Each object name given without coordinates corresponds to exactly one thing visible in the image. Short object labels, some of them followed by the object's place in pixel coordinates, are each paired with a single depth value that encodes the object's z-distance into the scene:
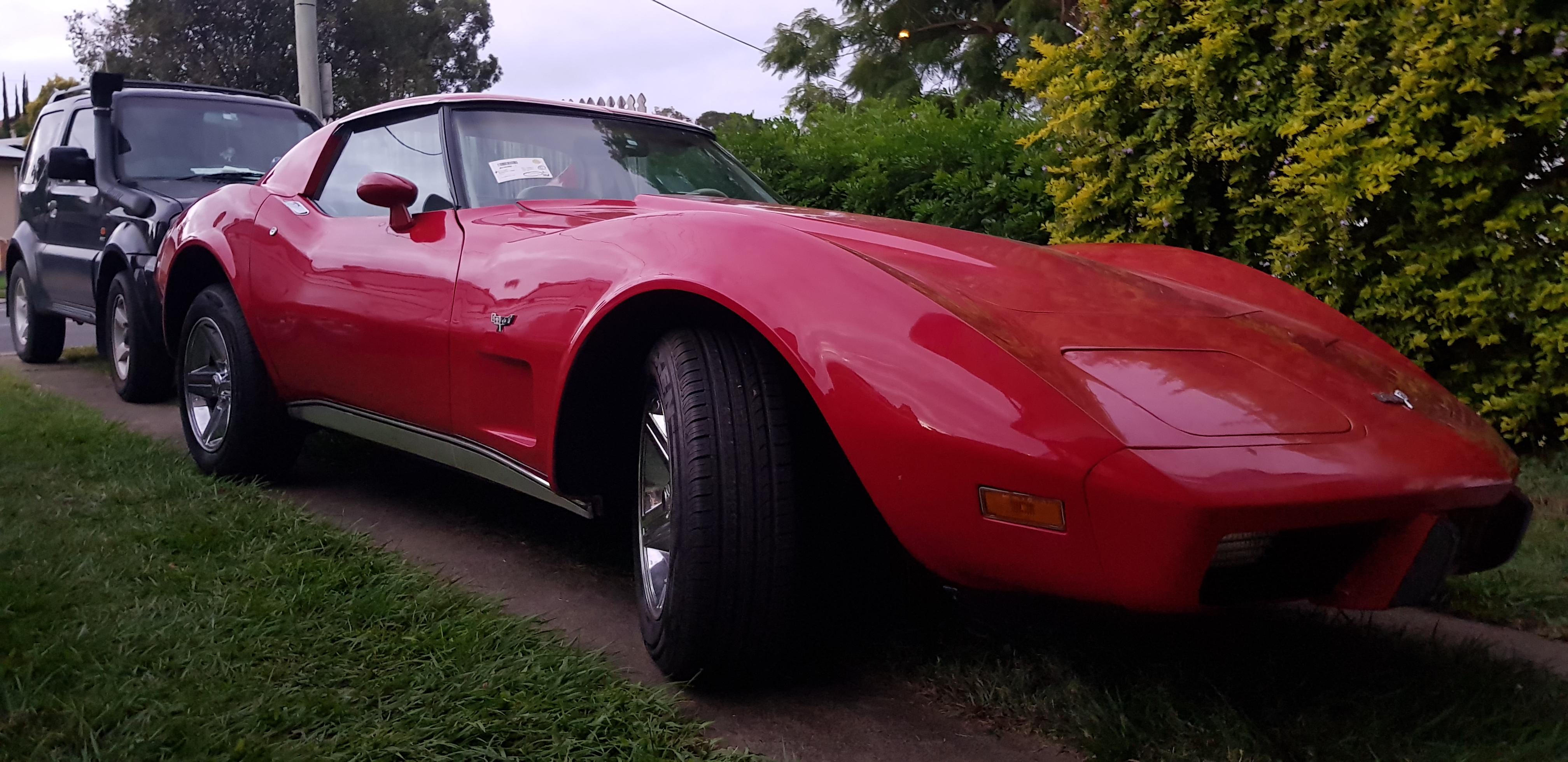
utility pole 9.36
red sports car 1.73
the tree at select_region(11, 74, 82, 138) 56.41
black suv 5.46
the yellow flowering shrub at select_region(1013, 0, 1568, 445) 3.78
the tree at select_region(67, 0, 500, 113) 28.50
